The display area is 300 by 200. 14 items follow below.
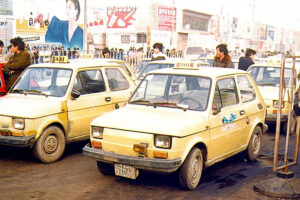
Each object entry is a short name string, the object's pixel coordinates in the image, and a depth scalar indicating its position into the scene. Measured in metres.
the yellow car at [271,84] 9.45
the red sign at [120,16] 35.66
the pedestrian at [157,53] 12.35
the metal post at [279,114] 5.22
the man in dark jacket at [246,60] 11.84
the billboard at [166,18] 37.38
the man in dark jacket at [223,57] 9.78
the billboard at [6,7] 22.33
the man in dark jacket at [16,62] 8.66
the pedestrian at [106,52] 14.06
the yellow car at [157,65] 11.59
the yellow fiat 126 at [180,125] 5.13
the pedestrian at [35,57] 14.66
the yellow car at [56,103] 6.41
